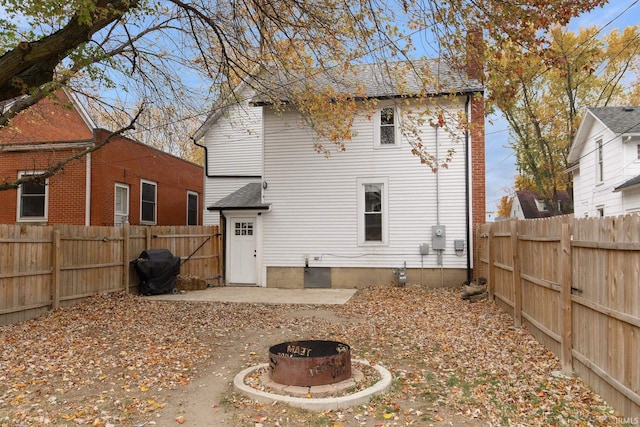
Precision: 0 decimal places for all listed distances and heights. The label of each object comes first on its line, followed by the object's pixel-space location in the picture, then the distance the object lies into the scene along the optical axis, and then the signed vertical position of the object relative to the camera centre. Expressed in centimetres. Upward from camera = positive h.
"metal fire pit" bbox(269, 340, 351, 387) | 493 -153
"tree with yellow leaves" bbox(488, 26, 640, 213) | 2503 +746
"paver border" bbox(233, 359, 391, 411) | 455 -174
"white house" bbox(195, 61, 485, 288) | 1366 +65
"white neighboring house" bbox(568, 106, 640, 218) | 1695 +275
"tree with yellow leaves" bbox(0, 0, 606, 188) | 541 +321
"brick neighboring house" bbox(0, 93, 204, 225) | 1475 +191
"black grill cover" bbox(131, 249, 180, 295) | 1277 -119
